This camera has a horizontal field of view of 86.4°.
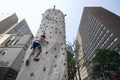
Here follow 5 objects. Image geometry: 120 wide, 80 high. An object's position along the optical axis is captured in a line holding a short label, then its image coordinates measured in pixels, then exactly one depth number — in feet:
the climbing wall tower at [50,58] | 5.49
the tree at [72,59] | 40.27
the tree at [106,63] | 42.83
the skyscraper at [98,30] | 83.36
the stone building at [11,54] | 18.94
